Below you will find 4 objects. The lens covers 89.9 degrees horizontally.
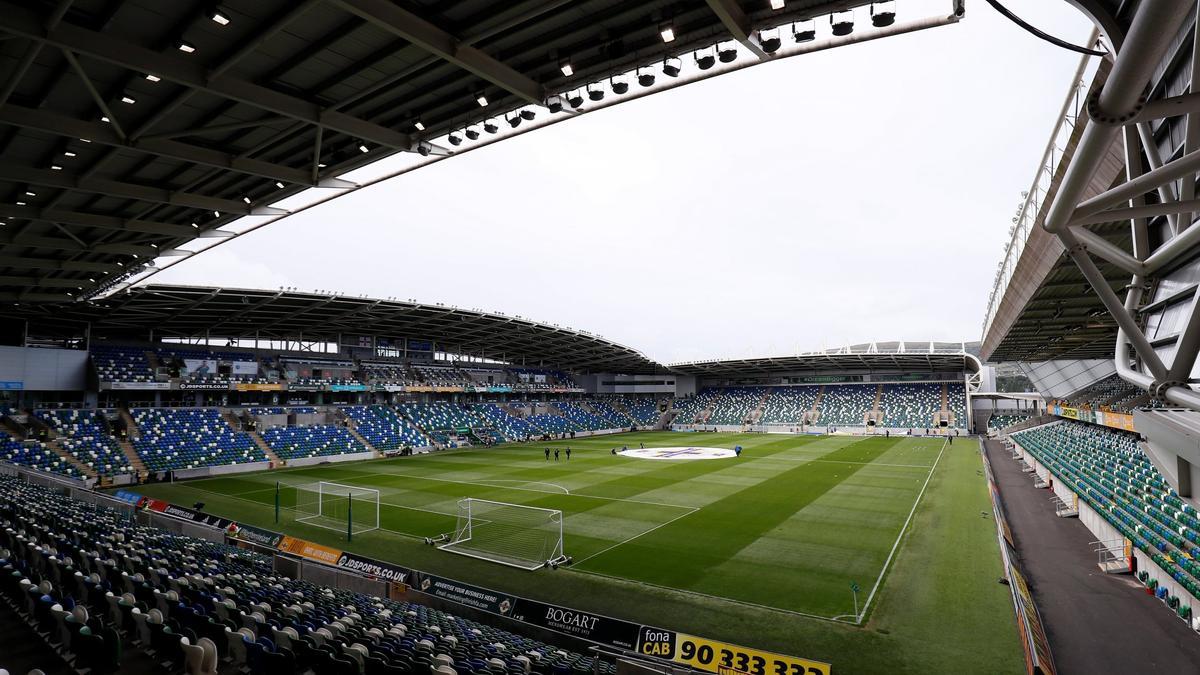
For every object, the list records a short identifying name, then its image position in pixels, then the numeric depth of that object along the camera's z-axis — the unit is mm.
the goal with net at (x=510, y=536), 19719
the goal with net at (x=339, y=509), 24331
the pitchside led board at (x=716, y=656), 10188
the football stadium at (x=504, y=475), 8445
